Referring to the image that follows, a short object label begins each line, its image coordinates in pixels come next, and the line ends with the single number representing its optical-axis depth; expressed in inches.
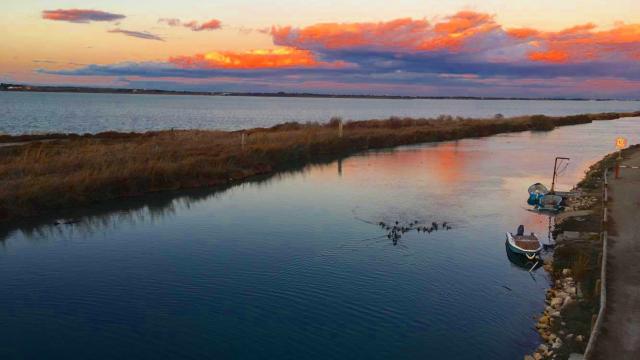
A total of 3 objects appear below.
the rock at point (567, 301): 553.6
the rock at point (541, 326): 518.9
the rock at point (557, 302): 557.8
